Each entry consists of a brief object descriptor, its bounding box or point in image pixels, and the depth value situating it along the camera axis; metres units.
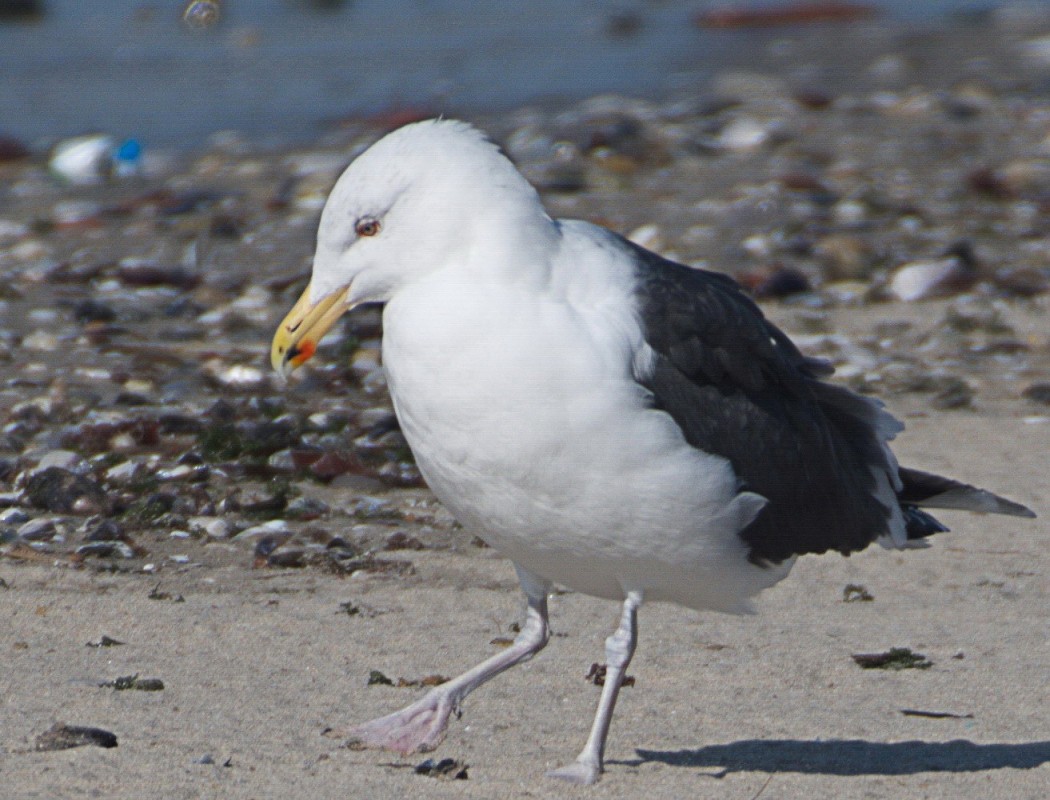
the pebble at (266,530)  11.36
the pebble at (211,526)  11.38
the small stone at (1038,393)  14.76
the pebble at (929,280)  17.78
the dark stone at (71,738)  7.59
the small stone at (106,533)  11.02
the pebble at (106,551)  10.75
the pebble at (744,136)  24.59
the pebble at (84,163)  24.55
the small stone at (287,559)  10.84
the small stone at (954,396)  14.60
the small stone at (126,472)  12.20
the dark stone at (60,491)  11.56
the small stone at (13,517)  11.27
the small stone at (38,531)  11.02
